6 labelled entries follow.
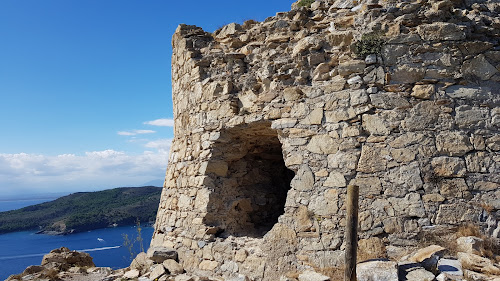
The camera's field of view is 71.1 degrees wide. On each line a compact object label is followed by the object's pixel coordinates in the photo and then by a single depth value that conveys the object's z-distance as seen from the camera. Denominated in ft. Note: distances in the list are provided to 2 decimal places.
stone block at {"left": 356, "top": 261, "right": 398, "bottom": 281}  11.68
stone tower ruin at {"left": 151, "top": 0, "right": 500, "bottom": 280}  14.11
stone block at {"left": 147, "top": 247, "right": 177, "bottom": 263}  18.58
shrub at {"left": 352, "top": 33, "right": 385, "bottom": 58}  15.46
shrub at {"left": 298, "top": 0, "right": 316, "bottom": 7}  22.68
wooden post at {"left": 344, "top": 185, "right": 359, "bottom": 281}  11.59
